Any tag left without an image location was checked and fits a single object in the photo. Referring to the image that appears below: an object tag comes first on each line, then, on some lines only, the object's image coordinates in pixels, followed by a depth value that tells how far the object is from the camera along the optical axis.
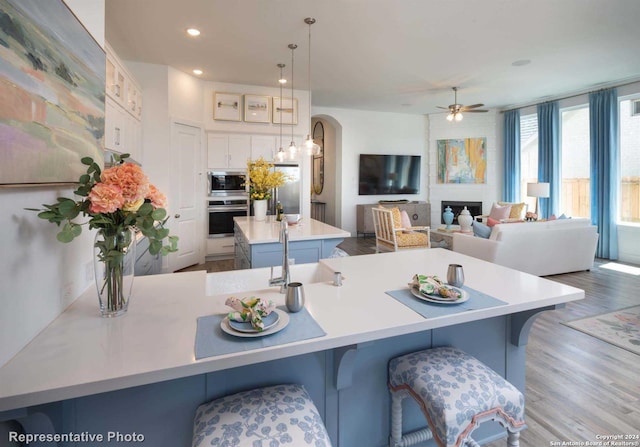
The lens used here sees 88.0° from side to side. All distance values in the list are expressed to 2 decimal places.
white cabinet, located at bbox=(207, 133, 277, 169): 5.60
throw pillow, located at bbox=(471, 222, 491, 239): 4.55
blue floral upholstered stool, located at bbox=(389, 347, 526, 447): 1.13
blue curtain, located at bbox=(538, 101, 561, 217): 6.65
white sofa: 4.25
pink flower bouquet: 1.06
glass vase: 1.15
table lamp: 6.19
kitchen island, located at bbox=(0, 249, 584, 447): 0.87
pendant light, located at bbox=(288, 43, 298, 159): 3.79
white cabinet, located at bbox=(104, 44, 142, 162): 3.23
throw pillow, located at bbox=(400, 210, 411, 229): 5.14
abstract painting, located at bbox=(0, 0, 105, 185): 0.87
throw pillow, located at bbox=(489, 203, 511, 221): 6.51
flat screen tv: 8.04
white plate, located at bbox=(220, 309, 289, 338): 1.03
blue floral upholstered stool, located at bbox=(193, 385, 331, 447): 0.94
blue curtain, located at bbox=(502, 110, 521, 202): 7.61
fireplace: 8.21
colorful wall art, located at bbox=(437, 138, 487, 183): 8.11
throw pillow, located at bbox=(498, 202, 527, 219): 6.52
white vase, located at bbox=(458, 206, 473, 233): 5.70
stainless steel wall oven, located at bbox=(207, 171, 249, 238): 5.60
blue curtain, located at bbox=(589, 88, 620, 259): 5.67
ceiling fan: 5.97
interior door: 4.98
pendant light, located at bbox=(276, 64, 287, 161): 4.05
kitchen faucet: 1.47
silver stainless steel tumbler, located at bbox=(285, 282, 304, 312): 1.23
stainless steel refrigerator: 5.82
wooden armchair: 4.94
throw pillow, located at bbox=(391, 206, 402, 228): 5.04
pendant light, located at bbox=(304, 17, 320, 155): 3.53
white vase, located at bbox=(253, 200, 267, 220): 4.06
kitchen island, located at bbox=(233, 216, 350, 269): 2.79
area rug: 2.73
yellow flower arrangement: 3.82
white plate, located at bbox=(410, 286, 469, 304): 1.31
